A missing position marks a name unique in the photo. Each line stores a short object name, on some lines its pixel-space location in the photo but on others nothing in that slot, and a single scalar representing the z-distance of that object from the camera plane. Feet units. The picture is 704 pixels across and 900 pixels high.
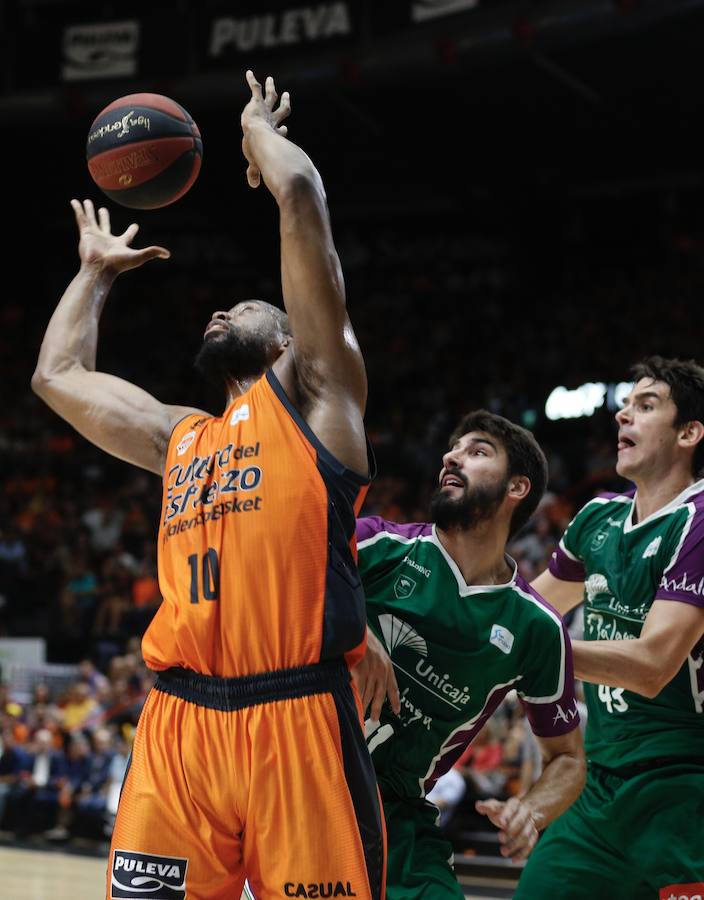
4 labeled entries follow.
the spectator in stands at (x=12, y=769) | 37.09
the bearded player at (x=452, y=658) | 11.96
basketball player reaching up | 9.39
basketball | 13.29
